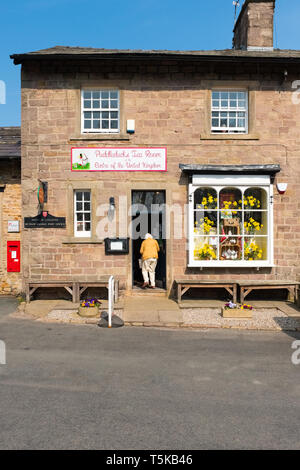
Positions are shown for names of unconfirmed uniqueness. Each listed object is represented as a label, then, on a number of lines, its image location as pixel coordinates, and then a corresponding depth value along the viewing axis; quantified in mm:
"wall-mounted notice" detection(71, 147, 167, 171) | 10883
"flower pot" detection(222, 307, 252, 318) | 8922
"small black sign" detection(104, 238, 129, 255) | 10820
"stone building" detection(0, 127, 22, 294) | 11695
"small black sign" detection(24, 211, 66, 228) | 10852
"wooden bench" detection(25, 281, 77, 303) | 10391
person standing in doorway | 11078
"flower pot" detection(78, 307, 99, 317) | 8883
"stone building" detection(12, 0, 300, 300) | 10875
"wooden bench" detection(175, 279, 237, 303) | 10295
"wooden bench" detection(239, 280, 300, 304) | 10320
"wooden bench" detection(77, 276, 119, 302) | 10469
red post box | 11625
